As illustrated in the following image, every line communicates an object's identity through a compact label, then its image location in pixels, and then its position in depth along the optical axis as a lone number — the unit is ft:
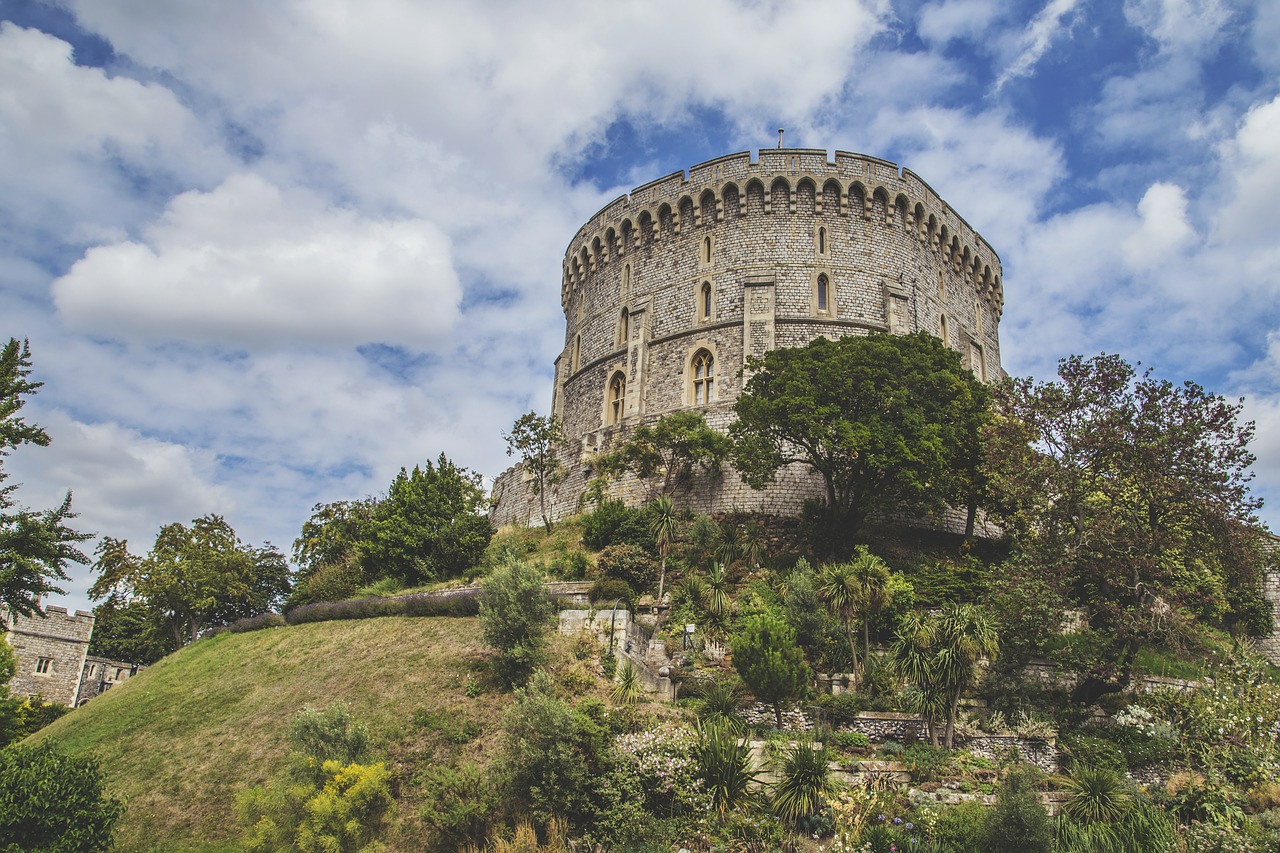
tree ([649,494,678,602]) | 93.89
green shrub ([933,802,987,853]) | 50.03
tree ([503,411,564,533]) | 127.44
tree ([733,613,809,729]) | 65.72
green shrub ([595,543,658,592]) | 90.33
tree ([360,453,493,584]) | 111.34
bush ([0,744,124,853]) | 53.06
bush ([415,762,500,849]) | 54.75
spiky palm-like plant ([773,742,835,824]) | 54.19
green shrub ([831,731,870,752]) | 63.77
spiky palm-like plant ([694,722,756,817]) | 55.72
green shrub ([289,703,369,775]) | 58.85
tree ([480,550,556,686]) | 71.97
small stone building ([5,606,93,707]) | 129.08
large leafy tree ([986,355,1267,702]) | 72.69
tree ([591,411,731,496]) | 107.55
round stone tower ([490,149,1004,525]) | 127.03
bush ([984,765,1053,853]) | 47.96
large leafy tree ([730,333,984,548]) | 92.32
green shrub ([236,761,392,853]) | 53.98
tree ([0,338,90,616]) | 75.92
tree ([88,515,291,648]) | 130.82
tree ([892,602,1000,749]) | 64.39
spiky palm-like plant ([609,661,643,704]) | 67.41
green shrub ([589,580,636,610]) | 84.94
